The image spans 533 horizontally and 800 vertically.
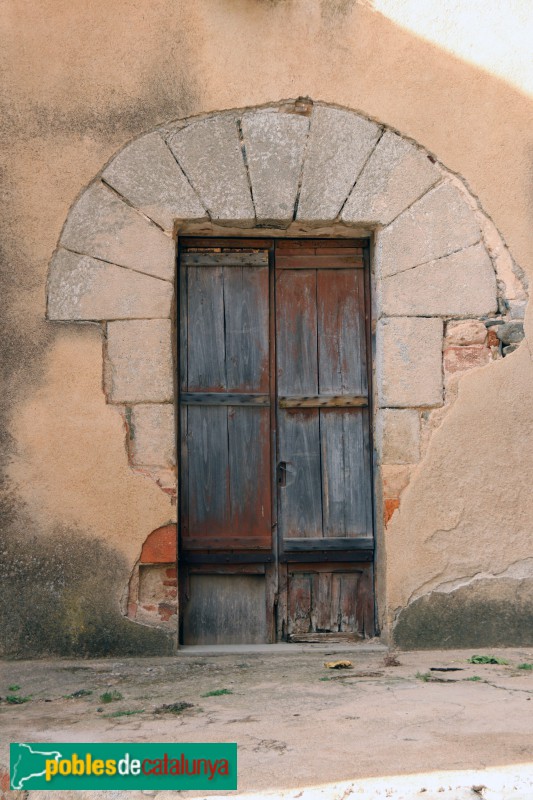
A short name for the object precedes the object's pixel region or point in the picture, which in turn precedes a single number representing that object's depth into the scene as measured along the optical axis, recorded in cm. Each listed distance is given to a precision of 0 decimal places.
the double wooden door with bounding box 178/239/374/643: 449
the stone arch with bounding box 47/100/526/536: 428
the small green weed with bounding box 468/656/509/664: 411
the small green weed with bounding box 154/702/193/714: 340
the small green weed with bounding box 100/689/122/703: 361
